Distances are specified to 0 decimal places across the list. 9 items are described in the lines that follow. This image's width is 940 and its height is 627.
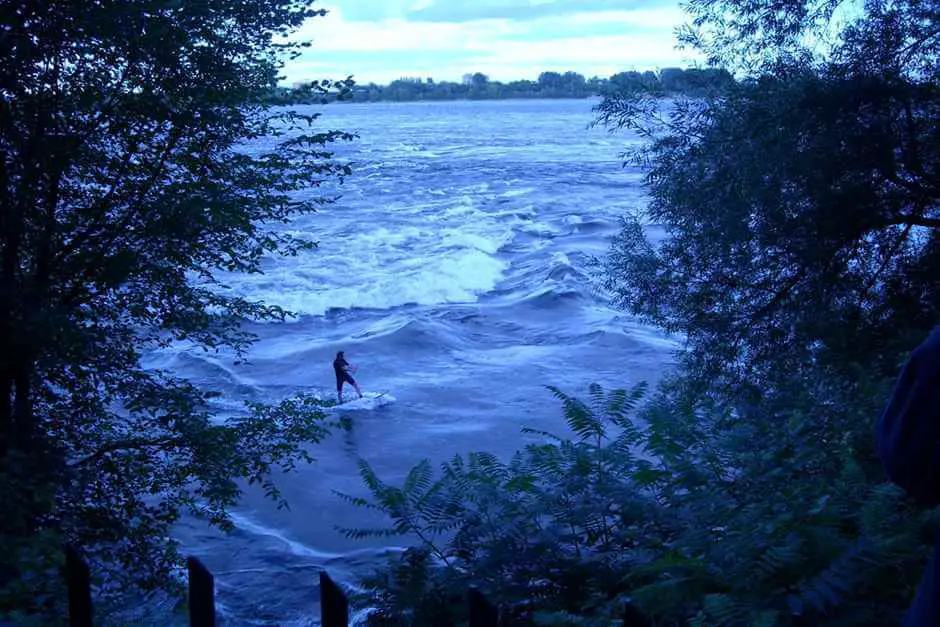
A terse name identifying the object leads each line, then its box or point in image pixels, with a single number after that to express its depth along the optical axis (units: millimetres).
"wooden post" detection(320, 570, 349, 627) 3135
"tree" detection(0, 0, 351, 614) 7562
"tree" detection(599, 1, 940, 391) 10578
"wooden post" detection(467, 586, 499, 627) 2834
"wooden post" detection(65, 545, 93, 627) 3723
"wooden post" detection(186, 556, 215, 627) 3469
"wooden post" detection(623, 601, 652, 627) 2811
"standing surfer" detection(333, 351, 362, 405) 23594
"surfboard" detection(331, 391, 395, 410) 23016
